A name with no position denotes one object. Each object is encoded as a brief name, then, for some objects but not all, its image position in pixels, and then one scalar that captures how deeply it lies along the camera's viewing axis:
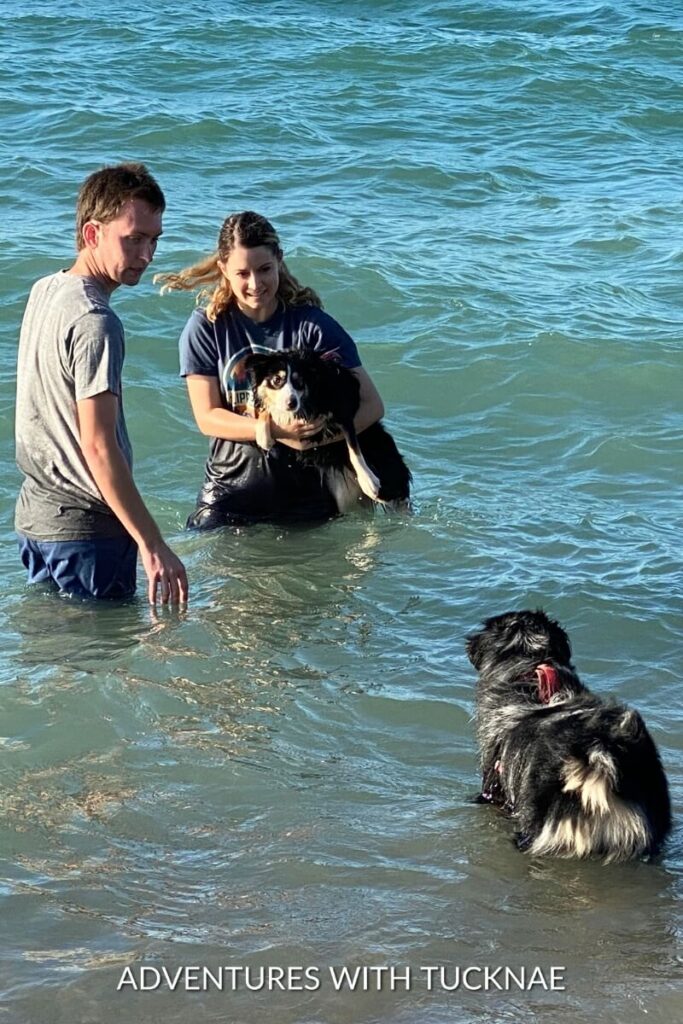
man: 8.86
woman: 11.36
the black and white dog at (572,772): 7.30
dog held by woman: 11.56
